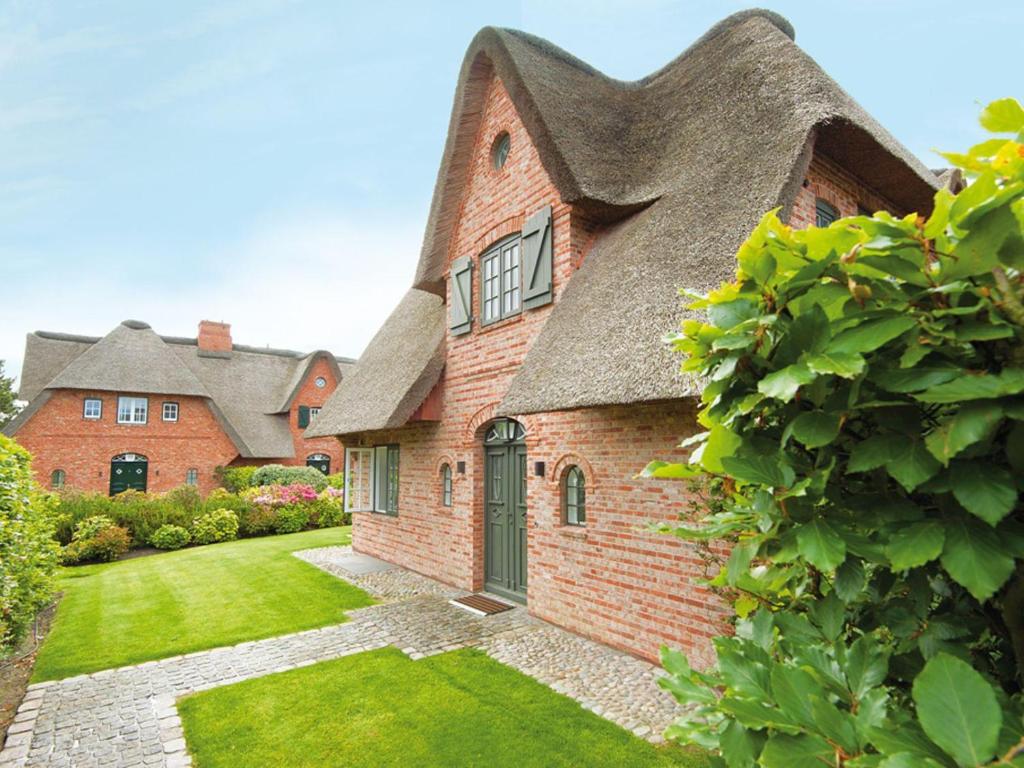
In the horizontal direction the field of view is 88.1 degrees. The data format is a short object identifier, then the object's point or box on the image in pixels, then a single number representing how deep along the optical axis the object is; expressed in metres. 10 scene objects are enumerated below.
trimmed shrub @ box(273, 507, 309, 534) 17.73
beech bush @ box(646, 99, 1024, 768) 0.94
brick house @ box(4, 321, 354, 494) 22.16
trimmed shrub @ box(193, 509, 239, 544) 15.98
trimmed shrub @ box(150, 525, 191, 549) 15.19
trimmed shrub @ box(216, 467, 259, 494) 24.25
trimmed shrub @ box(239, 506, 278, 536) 17.09
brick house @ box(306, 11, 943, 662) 5.77
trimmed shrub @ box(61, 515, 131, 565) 13.54
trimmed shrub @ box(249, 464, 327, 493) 23.25
